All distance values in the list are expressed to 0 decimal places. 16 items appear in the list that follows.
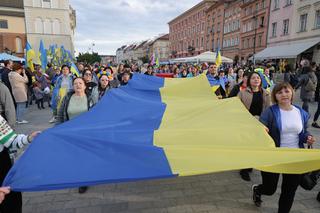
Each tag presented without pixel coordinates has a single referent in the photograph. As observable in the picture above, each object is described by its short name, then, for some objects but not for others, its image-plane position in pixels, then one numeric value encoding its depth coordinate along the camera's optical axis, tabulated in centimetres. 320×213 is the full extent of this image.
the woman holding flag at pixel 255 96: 427
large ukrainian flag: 200
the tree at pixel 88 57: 6243
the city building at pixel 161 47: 10850
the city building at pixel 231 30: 4909
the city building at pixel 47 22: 5025
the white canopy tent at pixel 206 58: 2347
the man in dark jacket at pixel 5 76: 857
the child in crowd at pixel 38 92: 1132
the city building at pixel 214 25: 5738
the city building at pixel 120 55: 18520
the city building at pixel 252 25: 3810
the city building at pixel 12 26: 5806
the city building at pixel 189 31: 6760
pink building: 3142
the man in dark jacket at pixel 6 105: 399
